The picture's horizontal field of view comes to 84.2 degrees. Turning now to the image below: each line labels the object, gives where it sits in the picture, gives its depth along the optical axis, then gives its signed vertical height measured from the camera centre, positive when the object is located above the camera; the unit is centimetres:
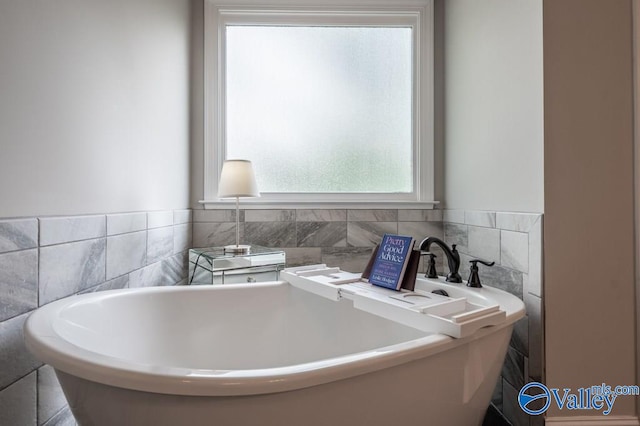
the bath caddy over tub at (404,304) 92 -28
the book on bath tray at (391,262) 129 -19
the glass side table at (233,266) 173 -27
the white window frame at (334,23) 231 +92
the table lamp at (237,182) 192 +17
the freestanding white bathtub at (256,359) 65 -38
